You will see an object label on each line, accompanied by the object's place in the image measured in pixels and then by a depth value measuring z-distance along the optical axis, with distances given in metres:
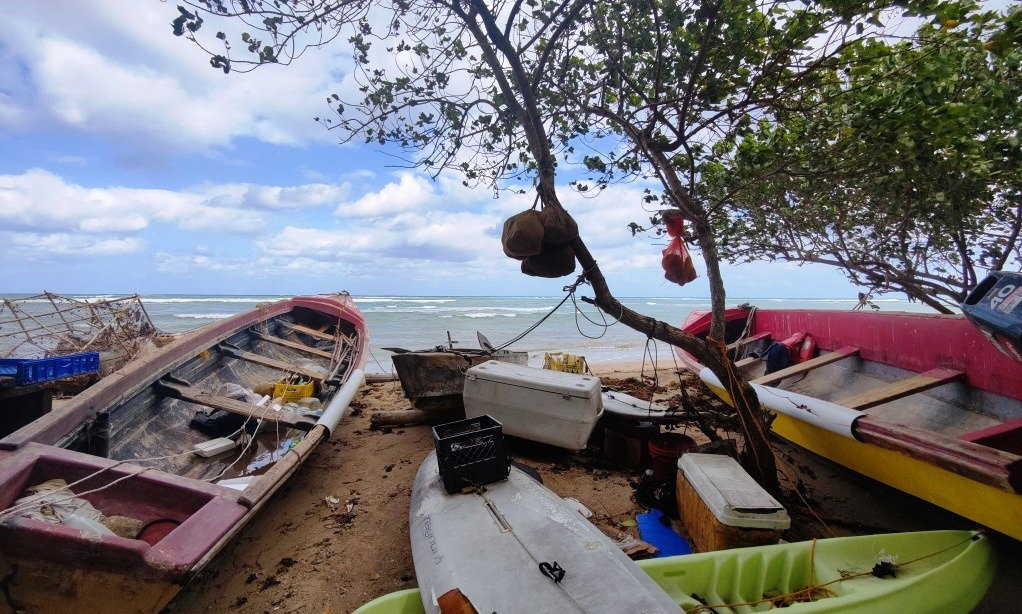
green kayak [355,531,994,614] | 2.47
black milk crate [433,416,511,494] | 3.30
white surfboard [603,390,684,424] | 5.12
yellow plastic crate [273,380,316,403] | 5.73
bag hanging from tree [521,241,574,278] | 3.33
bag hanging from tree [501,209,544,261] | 3.10
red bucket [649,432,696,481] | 4.32
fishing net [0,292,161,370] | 7.36
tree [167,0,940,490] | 3.36
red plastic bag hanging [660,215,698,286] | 4.16
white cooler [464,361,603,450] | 4.66
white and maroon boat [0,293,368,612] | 2.38
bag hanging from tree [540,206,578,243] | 3.21
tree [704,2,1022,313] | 3.56
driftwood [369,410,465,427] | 6.50
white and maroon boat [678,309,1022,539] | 2.89
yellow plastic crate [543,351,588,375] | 6.53
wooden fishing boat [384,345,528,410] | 5.72
